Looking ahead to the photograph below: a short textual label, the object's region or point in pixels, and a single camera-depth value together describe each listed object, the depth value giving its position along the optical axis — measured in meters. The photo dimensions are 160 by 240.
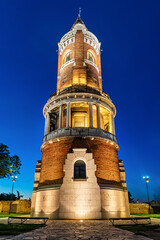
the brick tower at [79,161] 17.11
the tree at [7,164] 19.83
